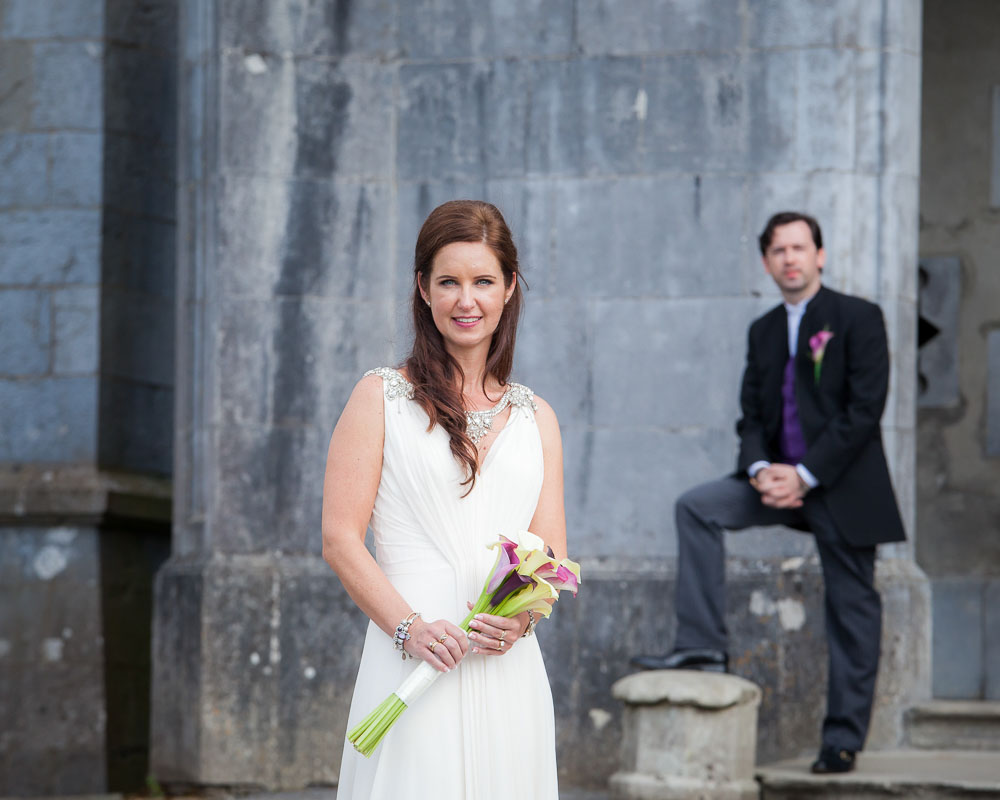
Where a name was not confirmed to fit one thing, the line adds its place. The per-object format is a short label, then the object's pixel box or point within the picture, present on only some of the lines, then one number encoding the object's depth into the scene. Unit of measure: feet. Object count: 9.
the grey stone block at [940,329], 54.54
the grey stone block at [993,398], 54.08
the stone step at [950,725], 44.52
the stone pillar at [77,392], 51.24
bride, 20.67
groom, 37.86
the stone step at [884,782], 36.11
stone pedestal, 36.58
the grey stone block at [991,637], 52.37
